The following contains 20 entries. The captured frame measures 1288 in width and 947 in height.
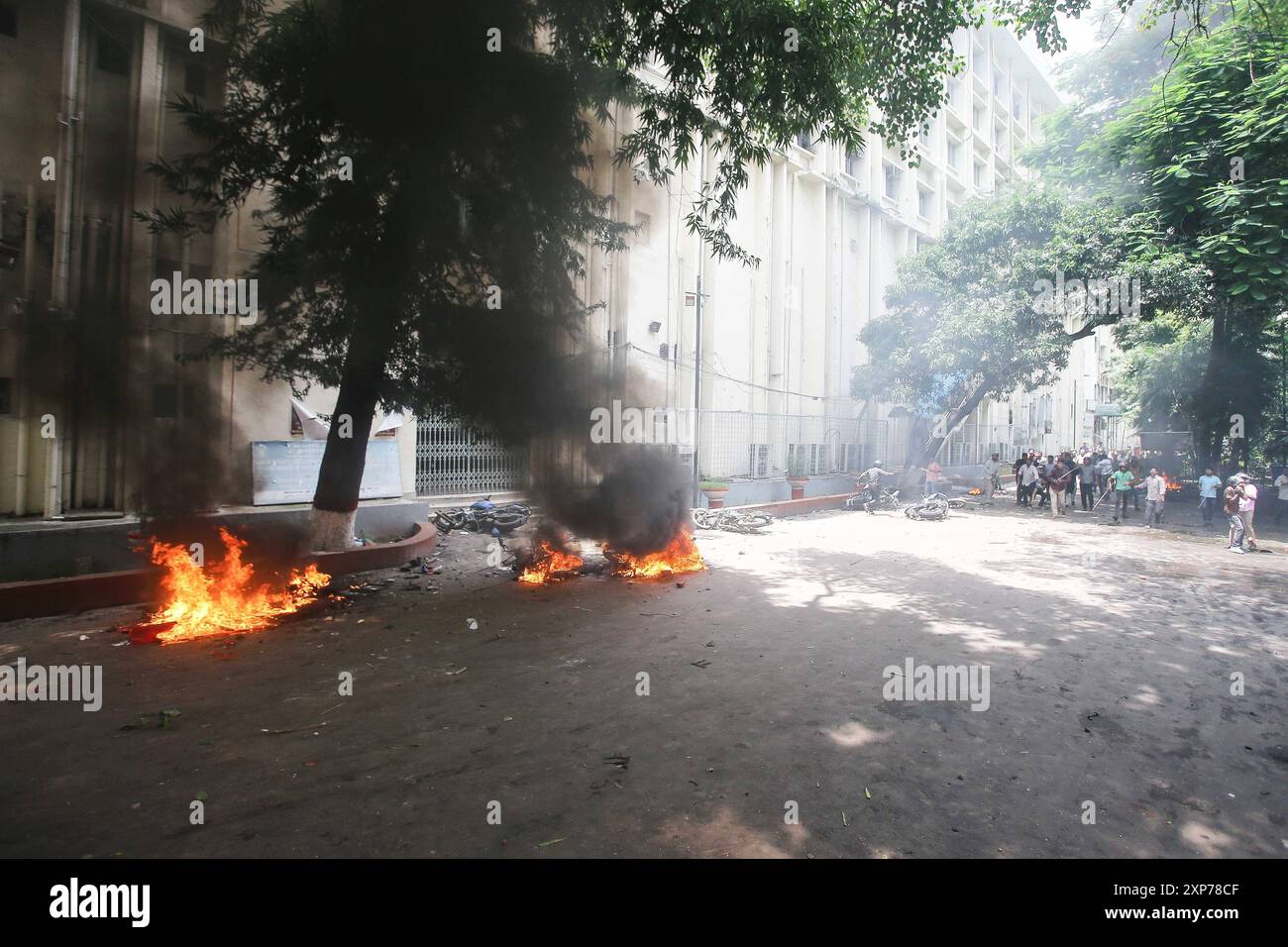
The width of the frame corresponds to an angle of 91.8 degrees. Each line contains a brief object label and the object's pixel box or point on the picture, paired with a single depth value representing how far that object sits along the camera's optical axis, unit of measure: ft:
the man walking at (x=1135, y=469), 63.93
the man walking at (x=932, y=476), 65.36
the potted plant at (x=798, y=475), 61.72
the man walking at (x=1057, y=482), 58.03
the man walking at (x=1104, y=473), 70.44
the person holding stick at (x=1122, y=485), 53.88
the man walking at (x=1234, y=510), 39.22
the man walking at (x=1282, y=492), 52.08
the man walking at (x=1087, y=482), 62.39
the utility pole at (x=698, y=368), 54.85
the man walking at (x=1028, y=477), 65.10
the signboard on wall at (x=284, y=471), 34.24
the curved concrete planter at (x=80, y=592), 21.02
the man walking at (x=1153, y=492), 49.34
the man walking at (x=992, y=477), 78.23
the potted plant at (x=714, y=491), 52.49
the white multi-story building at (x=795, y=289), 55.88
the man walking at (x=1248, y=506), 38.60
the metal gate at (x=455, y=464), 41.42
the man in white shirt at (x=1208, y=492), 48.78
